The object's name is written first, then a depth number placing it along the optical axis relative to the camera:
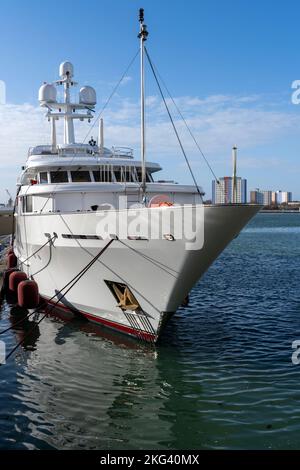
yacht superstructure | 9.66
